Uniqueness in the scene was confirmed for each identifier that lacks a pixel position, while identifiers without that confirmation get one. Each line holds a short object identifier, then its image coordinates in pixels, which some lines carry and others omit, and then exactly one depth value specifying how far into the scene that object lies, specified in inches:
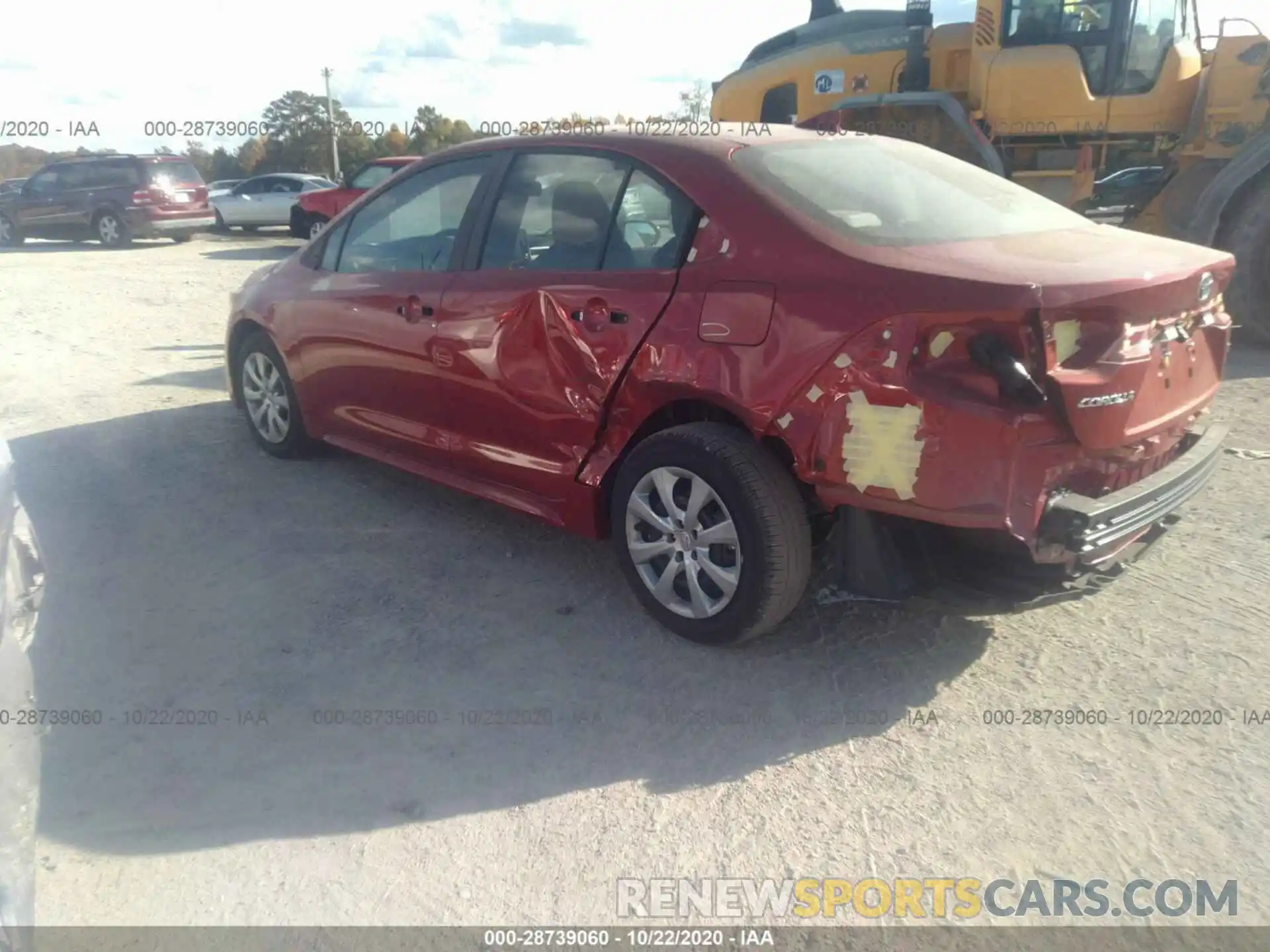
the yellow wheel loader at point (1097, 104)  350.0
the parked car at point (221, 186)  953.5
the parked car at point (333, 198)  658.8
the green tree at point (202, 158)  1904.2
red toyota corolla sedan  119.5
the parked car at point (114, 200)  764.6
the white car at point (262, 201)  897.5
